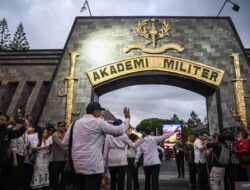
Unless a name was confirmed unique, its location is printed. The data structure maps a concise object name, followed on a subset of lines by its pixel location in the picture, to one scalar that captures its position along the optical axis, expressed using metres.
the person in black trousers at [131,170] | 5.88
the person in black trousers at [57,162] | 5.77
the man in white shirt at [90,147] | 2.91
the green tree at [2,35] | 25.02
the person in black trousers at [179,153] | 9.09
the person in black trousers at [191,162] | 7.23
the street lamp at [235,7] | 12.66
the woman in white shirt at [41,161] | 5.36
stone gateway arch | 11.29
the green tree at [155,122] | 59.59
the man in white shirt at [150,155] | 5.09
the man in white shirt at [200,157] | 6.26
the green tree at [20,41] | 26.32
